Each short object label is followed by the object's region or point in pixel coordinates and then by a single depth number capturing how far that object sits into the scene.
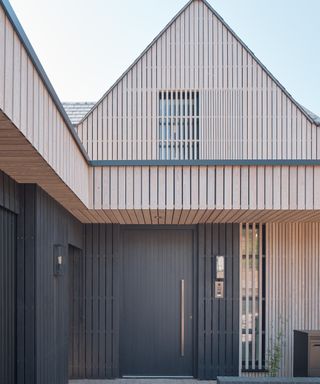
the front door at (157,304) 7.55
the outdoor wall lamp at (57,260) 5.04
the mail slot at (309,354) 6.66
